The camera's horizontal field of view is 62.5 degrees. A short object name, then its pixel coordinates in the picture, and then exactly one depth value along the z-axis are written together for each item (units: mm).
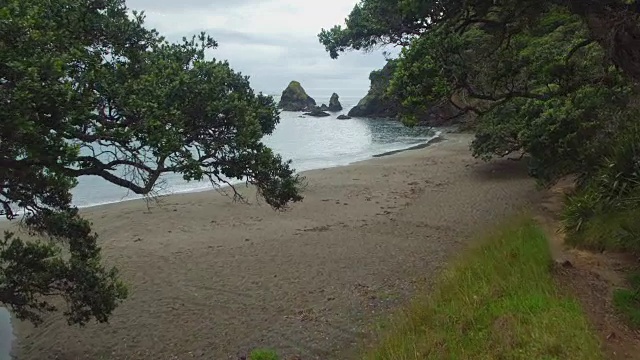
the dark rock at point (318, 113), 109312
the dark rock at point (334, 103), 128225
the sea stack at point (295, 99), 125750
